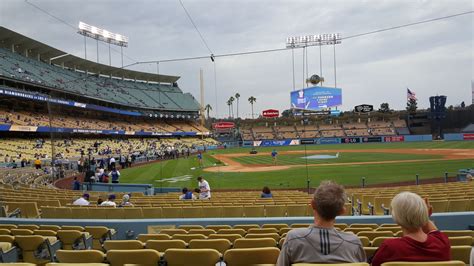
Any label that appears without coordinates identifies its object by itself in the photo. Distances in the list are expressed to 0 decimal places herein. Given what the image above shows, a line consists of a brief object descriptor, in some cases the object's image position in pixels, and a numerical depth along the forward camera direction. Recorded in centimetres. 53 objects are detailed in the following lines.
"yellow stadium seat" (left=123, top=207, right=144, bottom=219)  943
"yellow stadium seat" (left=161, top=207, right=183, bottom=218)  952
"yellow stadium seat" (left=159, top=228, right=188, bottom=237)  636
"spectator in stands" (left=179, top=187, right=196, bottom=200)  1342
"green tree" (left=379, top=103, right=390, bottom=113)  12174
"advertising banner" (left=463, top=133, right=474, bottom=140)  7106
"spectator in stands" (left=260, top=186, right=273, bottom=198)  1236
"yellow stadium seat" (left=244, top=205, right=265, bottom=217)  966
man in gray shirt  289
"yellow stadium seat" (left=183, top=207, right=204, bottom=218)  952
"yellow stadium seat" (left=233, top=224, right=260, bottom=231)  690
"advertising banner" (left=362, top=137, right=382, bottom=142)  8081
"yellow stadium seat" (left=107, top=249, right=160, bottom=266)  400
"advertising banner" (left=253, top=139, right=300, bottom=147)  8300
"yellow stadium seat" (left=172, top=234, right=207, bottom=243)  549
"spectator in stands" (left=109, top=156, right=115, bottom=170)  2989
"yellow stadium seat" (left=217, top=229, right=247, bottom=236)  609
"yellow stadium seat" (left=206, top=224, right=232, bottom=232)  687
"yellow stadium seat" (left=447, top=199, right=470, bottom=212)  883
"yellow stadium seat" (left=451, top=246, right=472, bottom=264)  366
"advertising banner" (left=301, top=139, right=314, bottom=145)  8081
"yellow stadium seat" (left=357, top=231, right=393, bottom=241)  504
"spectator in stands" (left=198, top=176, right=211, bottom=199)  1445
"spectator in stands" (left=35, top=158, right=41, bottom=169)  2965
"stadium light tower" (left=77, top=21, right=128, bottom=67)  7692
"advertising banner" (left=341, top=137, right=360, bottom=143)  8125
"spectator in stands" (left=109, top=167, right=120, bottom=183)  2319
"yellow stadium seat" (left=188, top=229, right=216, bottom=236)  619
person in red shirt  292
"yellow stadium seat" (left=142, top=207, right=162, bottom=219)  947
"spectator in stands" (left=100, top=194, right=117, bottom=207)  1061
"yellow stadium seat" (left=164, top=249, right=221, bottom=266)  386
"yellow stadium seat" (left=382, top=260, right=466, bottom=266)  271
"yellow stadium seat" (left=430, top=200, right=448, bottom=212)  869
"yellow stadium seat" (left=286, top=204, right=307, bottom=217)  965
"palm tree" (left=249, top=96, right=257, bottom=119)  14912
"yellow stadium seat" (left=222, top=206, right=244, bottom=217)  964
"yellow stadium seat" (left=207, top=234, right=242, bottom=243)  542
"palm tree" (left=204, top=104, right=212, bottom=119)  15388
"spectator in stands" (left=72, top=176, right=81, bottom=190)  2166
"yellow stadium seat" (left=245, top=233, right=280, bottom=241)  532
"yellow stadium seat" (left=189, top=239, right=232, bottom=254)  469
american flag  6816
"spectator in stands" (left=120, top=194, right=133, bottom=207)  1114
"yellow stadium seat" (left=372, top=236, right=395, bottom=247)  450
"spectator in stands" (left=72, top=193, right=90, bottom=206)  1130
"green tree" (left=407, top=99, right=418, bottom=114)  9056
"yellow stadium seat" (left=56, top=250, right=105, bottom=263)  409
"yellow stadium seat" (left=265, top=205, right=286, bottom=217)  958
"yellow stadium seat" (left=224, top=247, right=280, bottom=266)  373
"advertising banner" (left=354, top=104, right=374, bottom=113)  7781
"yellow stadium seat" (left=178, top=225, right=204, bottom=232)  703
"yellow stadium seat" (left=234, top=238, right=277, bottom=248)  459
